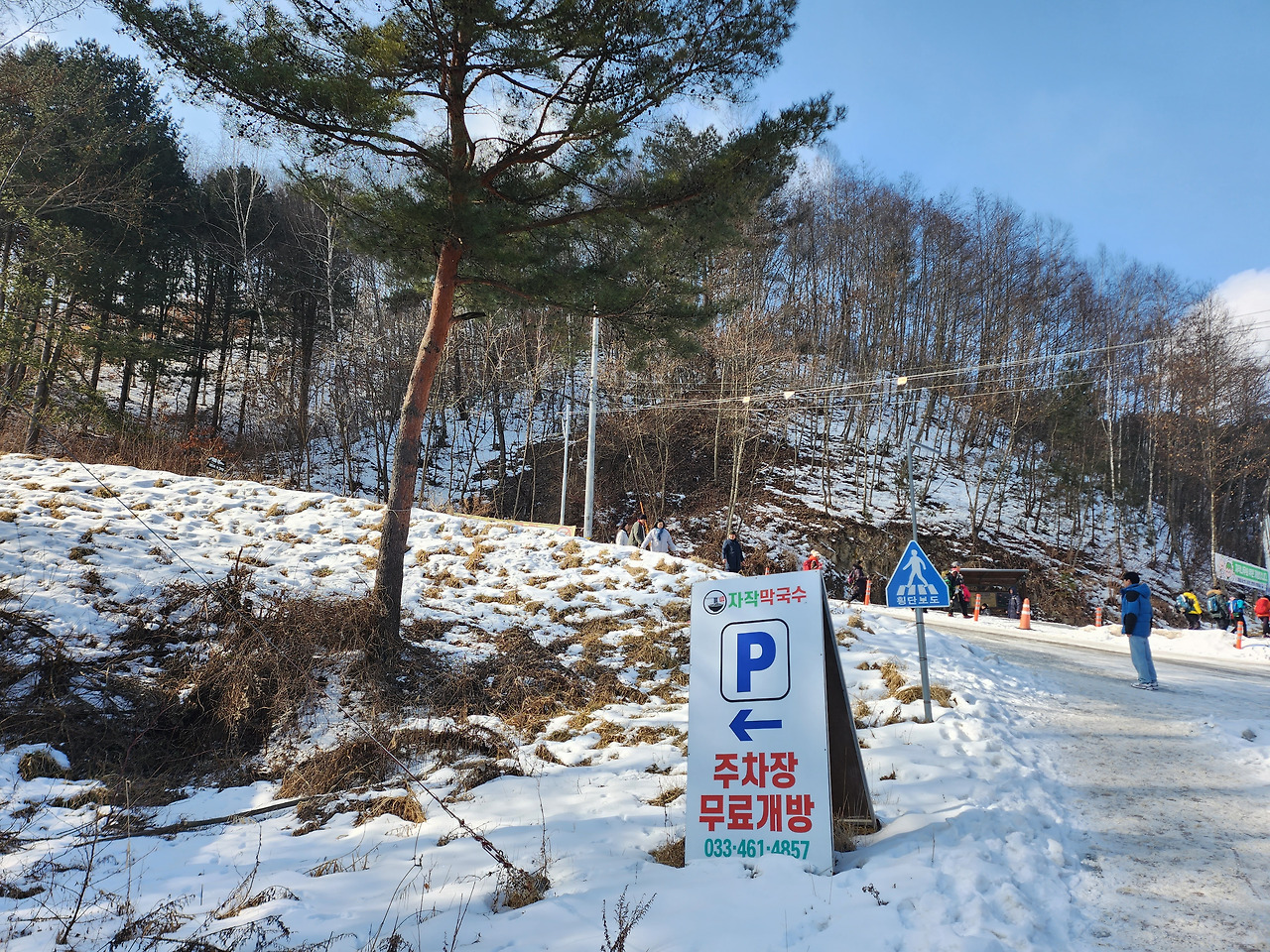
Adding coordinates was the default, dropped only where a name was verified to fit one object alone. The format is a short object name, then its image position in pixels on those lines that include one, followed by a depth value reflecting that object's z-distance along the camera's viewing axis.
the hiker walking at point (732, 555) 17.12
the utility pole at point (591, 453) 18.30
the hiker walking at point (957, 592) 20.59
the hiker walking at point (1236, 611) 17.00
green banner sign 18.80
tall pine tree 6.96
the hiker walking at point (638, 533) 18.30
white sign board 3.73
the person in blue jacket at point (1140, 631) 9.03
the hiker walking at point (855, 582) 21.98
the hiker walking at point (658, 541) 15.79
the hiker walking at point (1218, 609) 20.05
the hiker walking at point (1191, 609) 18.94
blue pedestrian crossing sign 6.56
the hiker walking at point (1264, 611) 18.17
